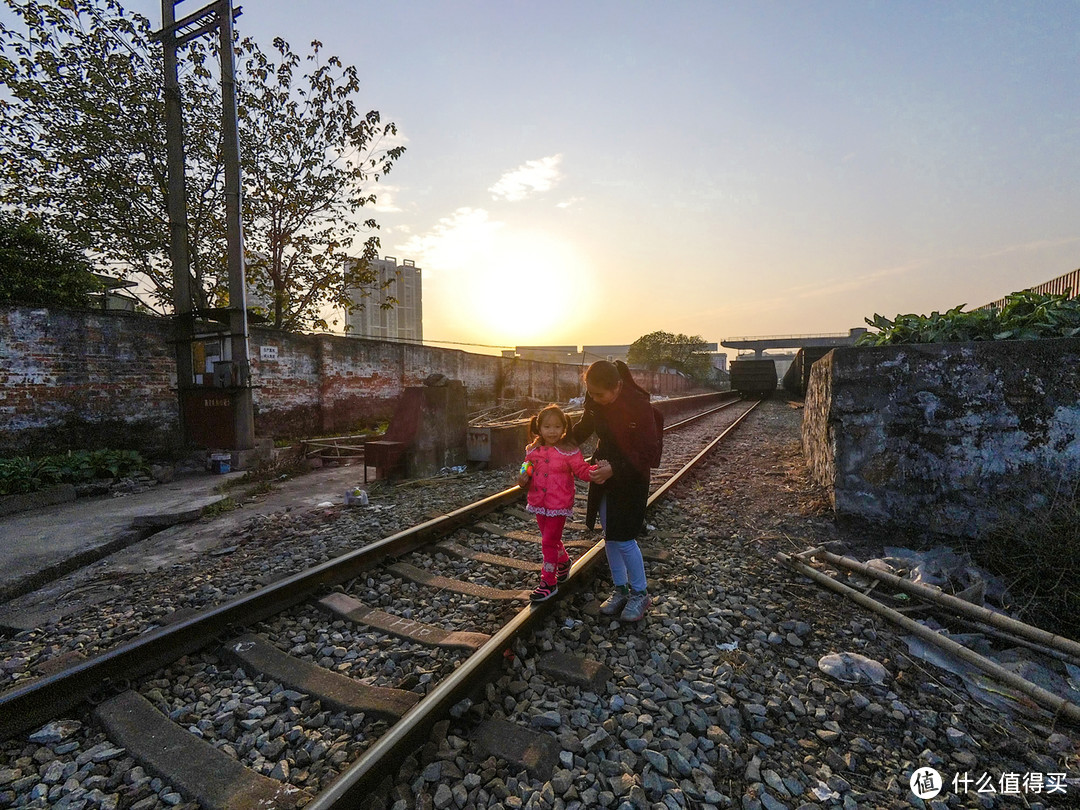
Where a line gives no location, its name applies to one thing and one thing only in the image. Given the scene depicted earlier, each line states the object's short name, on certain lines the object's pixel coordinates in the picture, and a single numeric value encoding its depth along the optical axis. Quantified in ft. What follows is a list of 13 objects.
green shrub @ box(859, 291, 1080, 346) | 12.00
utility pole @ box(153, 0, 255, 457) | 27.94
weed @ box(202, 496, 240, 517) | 17.97
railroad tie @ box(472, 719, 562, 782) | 5.72
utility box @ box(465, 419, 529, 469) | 25.17
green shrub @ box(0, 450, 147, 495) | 20.03
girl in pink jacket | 9.23
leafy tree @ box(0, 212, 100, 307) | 33.94
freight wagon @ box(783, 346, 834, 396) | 58.95
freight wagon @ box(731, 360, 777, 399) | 94.02
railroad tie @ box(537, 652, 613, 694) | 7.22
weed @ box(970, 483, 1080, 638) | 9.10
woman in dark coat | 9.09
